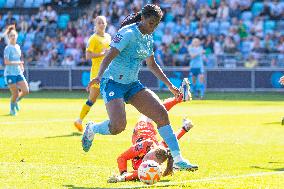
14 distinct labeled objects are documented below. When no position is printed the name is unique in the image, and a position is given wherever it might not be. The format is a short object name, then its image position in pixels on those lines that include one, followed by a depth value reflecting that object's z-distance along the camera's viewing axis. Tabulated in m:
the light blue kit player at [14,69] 26.24
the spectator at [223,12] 40.53
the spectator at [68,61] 42.16
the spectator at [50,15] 45.98
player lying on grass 11.31
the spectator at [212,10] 40.94
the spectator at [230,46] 39.00
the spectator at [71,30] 44.31
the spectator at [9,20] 46.88
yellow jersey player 19.28
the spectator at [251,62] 37.75
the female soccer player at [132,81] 11.81
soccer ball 10.79
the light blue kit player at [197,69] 34.66
